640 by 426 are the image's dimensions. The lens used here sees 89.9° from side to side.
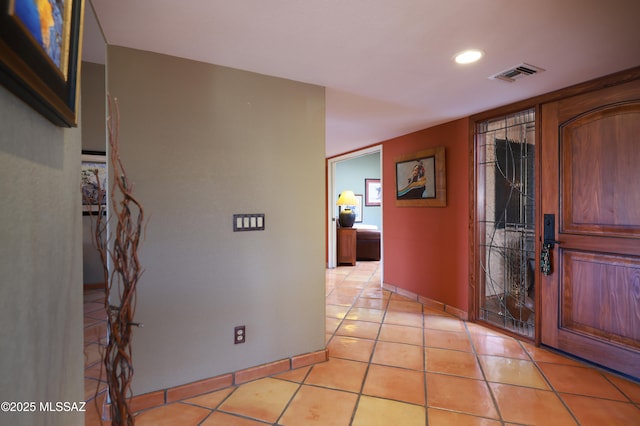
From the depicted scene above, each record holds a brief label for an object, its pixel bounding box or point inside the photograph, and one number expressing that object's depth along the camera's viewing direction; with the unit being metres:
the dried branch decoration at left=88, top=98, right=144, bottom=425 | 1.15
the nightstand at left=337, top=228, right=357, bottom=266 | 6.29
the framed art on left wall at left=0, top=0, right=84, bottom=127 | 0.54
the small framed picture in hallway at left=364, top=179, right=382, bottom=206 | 8.47
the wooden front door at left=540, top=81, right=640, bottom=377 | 2.24
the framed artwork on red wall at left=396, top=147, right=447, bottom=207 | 3.71
